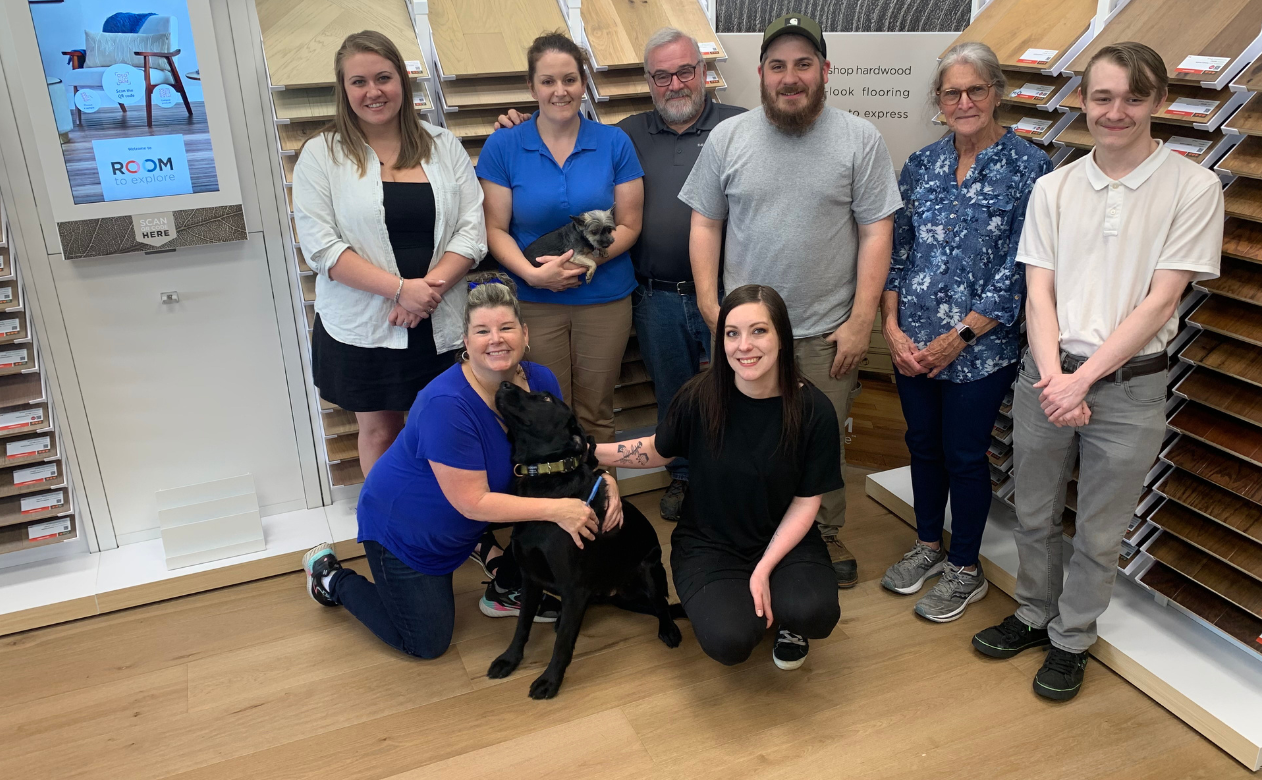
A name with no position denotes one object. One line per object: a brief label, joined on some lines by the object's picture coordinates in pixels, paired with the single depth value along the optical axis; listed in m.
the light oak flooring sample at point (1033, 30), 2.74
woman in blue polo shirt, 2.59
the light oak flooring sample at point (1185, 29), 2.26
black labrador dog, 2.20
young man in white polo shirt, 1.96
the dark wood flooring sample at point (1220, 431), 2.21
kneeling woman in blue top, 2.18
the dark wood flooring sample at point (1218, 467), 2.23
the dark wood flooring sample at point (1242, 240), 2.14
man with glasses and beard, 2.73
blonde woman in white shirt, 2.46
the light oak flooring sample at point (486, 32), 2.94
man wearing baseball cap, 2.40
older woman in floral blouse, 2.30
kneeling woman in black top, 2.16
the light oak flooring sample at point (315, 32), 2.75
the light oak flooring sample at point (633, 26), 3.12
